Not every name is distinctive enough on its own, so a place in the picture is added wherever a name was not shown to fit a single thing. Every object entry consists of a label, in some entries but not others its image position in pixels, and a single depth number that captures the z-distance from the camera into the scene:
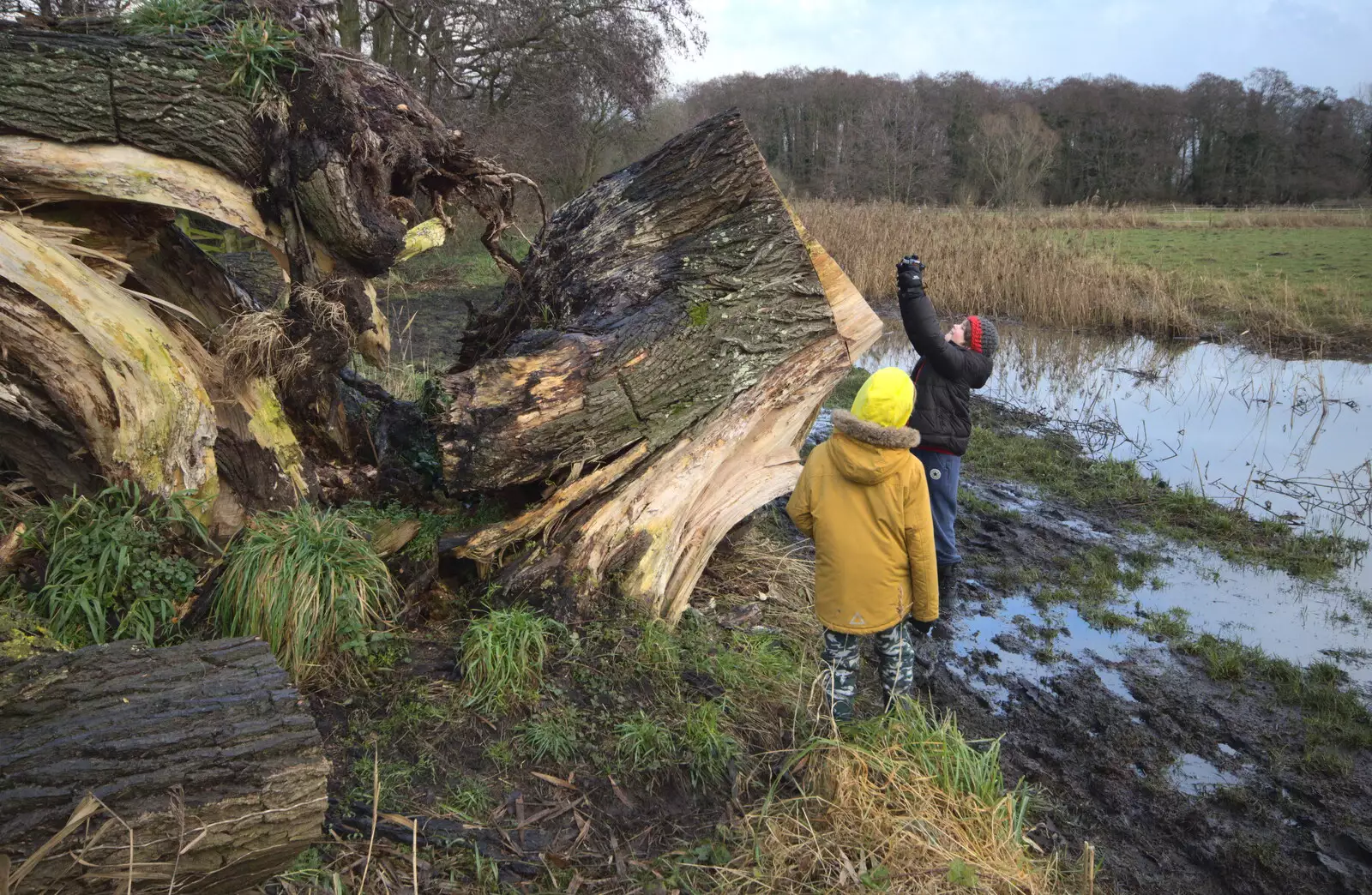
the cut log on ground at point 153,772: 2.10
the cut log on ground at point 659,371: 3.96
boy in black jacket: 4.98
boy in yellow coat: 3.49
